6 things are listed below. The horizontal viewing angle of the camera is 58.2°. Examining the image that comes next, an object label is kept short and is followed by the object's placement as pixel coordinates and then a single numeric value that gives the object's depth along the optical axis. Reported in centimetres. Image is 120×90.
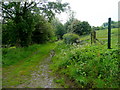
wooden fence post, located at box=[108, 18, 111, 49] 595
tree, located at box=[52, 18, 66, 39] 3259
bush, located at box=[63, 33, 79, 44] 1367
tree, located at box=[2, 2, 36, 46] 1133
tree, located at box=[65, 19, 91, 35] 1647
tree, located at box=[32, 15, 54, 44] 2116
